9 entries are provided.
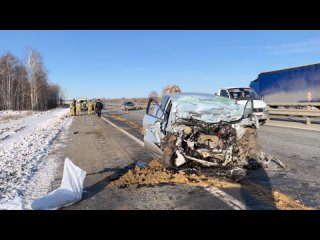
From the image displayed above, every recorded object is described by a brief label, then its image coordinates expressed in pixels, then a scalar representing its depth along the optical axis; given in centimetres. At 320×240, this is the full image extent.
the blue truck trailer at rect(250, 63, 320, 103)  1574
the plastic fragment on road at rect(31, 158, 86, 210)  355
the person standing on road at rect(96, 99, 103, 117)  2535
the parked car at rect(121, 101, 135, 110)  3596
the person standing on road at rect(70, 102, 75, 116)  2936
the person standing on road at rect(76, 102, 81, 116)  2991
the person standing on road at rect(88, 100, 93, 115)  3007
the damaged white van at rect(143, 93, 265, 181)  519
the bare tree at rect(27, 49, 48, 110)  5132
